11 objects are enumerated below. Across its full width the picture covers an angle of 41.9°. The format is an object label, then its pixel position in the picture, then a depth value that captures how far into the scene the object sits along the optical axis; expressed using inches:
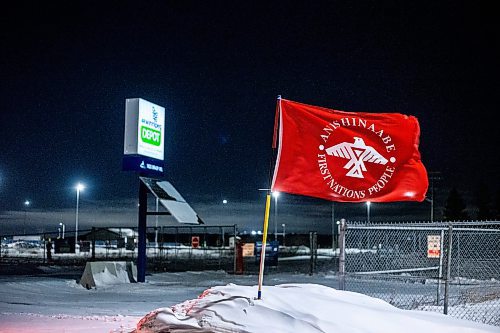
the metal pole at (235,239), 1056.8
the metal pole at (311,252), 1014.4
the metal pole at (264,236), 305.8
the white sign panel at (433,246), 490.3
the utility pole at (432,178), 2096.7
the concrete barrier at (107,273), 773.9
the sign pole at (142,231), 843.4
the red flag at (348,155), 326.3
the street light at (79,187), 2153.1
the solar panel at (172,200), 826.8
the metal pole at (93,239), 979.3
